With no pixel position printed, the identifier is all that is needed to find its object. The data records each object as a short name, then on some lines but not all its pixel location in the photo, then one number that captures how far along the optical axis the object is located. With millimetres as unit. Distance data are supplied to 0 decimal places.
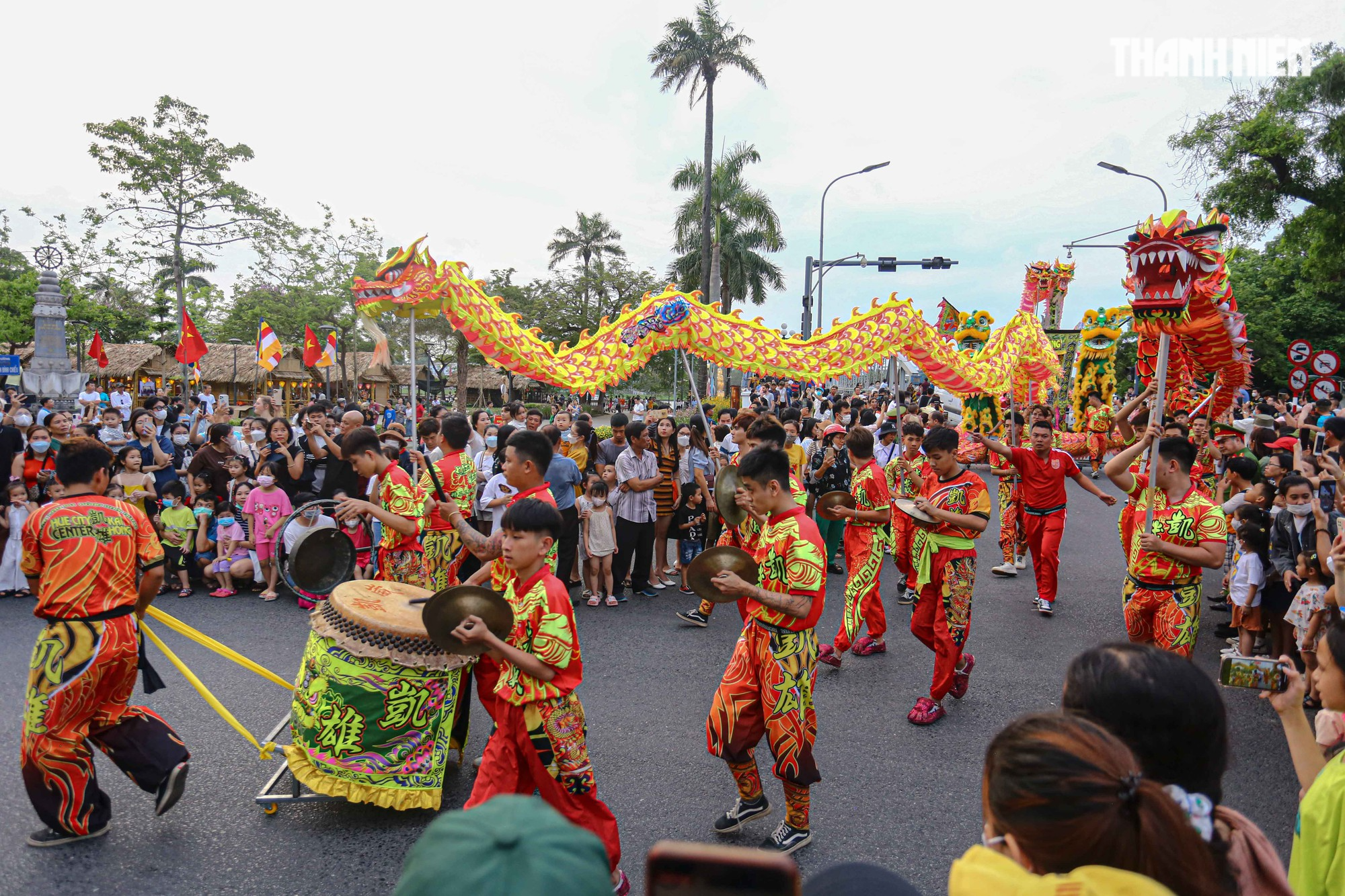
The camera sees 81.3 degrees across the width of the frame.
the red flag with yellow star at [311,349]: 19062
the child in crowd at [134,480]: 7391
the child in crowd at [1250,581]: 5828
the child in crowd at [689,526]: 8352
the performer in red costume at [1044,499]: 7395
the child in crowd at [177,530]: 7520
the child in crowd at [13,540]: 7430
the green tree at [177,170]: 26781
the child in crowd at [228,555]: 7648
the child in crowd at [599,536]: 7613
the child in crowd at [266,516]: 7664
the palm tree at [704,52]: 24156
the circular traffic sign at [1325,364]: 10812
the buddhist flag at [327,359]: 20188
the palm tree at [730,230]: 30484
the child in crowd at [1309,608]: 4691
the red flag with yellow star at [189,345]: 14336
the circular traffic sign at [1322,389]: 10578
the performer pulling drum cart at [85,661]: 3377
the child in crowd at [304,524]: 6598
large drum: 3559
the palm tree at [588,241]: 40594
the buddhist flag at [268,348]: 15672
